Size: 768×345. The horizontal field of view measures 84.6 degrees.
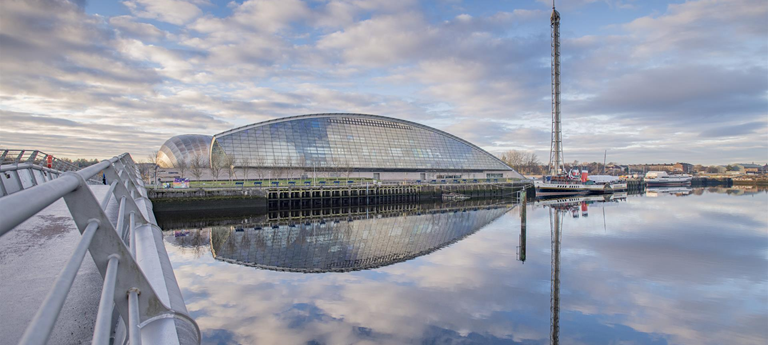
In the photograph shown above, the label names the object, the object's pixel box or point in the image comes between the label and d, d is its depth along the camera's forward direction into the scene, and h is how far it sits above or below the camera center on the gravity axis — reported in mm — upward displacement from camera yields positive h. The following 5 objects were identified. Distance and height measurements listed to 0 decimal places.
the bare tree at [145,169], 58738 +640
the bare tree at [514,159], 122950 +5314
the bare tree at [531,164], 134375 +4108
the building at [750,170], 188525 +3915
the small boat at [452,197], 52403 -2616
